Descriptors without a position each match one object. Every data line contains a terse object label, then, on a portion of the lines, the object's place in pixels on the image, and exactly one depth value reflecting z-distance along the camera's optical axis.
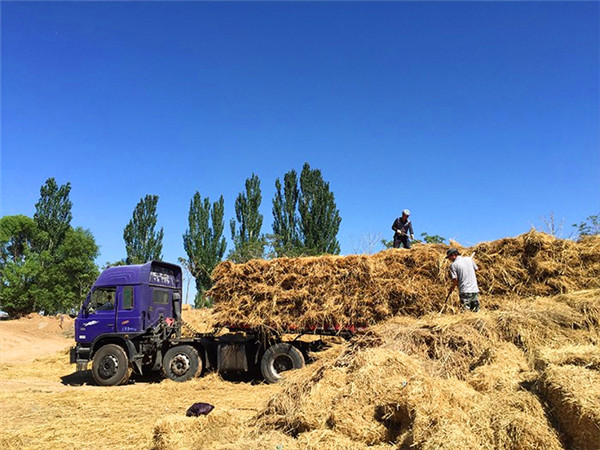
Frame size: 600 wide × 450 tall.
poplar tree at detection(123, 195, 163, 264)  41.56
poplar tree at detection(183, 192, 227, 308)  36.94
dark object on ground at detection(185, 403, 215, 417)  6.20
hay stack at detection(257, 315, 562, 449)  4.22
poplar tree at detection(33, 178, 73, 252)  40.25
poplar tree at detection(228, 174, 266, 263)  36.94
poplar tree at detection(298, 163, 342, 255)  35.56
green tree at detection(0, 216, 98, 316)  38.12
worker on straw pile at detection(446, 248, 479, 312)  8.62
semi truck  11.27
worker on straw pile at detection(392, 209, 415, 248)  12.08
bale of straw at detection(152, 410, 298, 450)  5.30
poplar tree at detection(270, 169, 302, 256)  35.38
